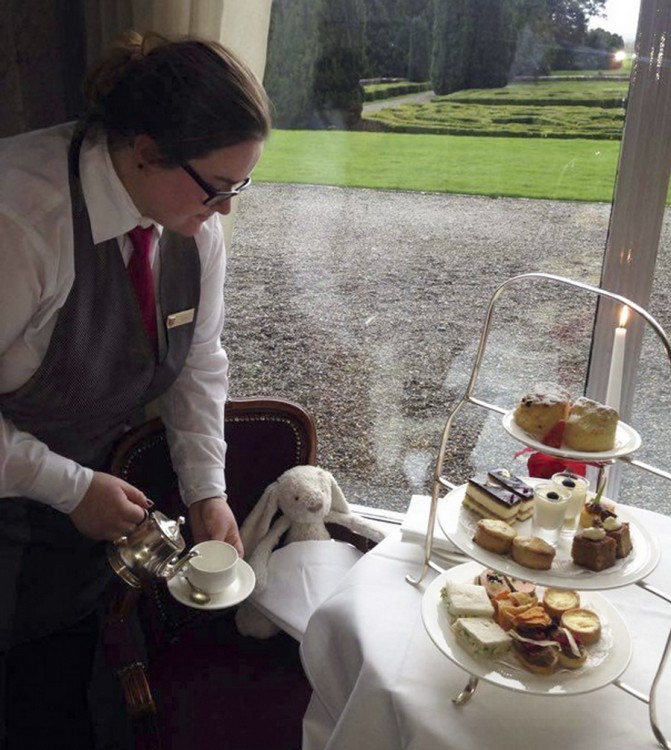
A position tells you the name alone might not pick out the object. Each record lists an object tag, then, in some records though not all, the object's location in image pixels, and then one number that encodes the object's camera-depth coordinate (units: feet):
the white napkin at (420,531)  4.79
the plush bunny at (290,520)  5.60
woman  4.06
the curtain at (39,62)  5.85
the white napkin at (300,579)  5.43
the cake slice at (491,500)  3.95
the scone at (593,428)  3.58
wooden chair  4.71
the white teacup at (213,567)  4.43
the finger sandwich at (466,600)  3.91
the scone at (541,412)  3.72
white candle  4.02
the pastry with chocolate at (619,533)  3.74
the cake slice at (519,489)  4.01
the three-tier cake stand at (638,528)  3.51
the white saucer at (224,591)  4.38
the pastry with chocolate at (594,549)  3.65
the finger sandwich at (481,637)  3.71
